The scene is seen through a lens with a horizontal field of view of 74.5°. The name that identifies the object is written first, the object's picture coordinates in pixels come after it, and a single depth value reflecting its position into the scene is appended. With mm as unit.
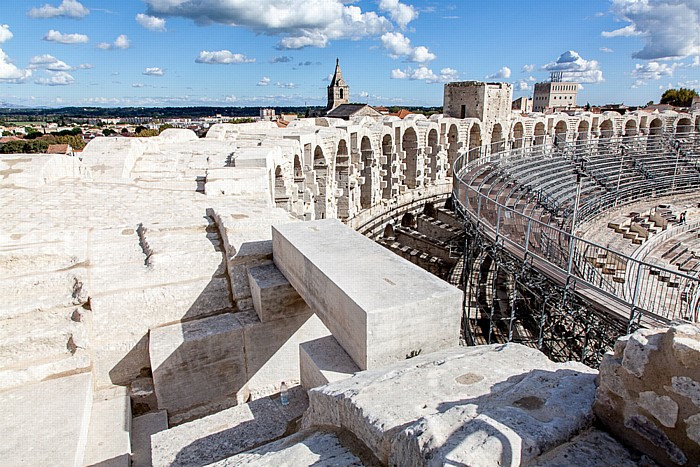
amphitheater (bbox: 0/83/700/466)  1717
